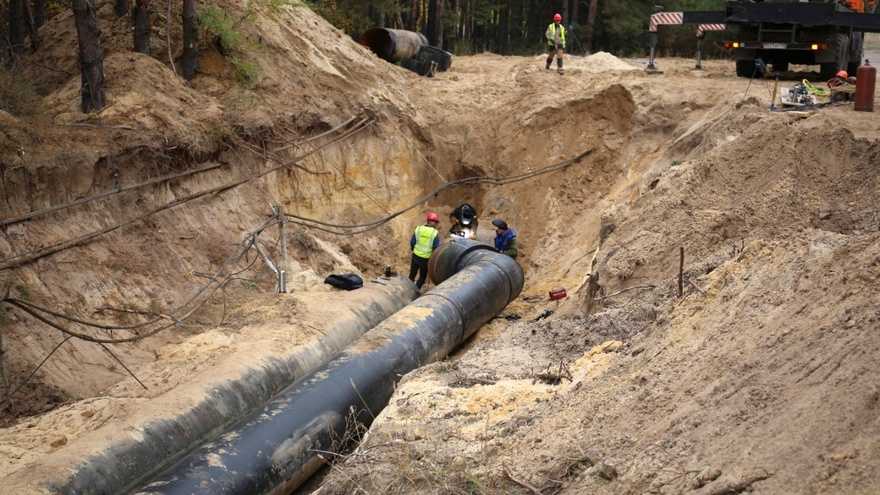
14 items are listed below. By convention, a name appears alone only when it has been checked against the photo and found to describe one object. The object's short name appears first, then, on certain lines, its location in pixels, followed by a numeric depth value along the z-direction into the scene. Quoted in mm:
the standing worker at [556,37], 21719
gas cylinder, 14820
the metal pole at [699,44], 22275
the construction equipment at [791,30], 19516
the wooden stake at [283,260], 12687
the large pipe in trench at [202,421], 8039
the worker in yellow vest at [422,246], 15383
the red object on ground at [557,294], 14172
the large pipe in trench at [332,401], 8531
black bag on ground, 13375
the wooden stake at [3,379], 10395
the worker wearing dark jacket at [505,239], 16469
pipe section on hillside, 22281
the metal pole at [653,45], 21938
